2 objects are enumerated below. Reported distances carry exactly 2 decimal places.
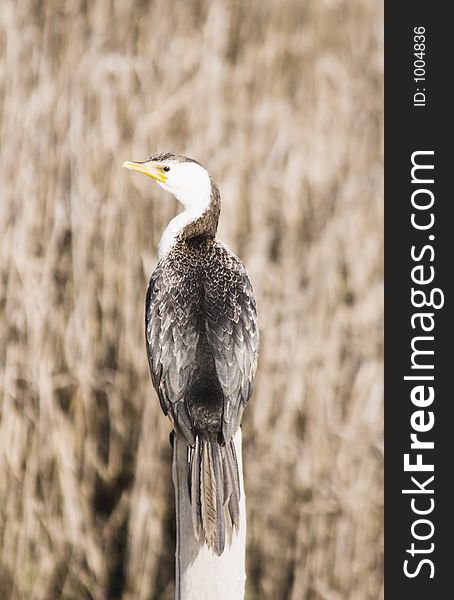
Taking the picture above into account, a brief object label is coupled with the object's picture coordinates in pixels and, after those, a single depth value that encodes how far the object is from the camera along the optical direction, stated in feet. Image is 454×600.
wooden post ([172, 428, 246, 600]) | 26.98
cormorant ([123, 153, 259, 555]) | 27.13
